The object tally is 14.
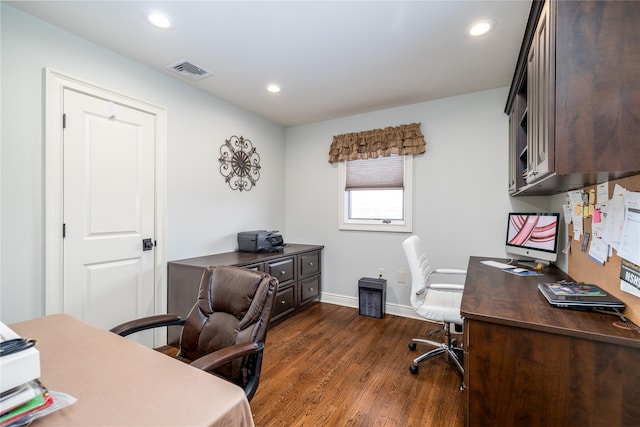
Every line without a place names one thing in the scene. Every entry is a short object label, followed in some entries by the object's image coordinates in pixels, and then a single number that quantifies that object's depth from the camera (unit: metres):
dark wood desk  1.08
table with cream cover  0.74
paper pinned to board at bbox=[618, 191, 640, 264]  1.15
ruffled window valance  3.31
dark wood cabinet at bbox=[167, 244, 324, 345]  2.55
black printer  3.28
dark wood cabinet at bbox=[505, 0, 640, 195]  1.06
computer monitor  2.23
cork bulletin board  1.21
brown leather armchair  1.33
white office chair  2.16
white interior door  2.07
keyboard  2.45
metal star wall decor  3.30
